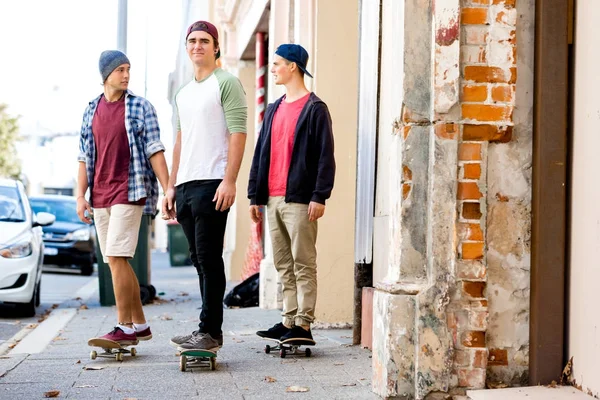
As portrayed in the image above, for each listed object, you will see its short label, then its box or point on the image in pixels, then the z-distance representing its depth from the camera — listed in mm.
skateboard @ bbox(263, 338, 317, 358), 6484
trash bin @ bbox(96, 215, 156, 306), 11742
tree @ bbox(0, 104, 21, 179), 56031
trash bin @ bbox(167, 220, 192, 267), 26969
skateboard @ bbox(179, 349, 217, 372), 5785
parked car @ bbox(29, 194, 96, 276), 20609
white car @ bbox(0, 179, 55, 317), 10602
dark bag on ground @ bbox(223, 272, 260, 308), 11234
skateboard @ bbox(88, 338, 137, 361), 6355
